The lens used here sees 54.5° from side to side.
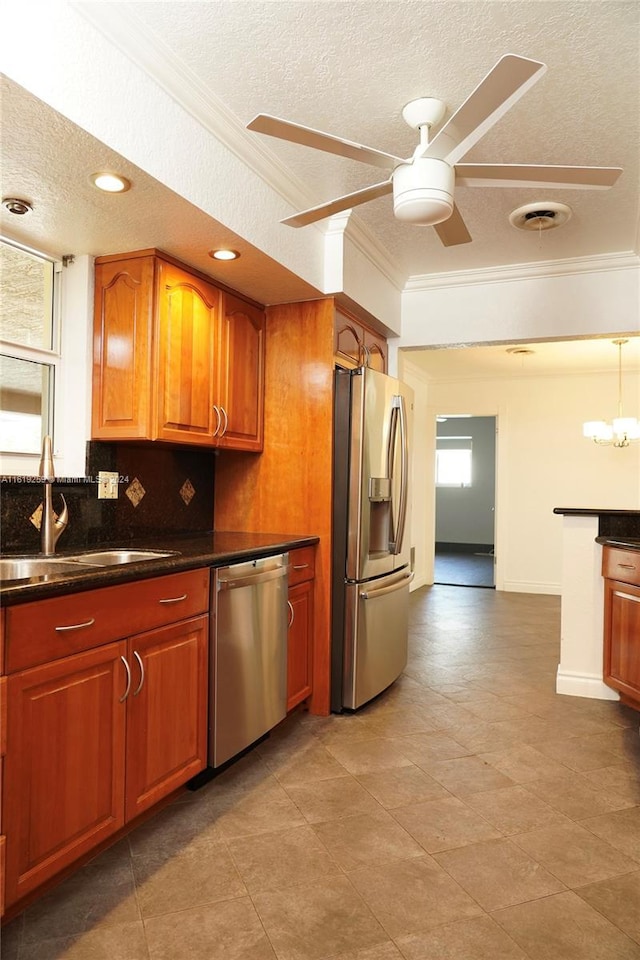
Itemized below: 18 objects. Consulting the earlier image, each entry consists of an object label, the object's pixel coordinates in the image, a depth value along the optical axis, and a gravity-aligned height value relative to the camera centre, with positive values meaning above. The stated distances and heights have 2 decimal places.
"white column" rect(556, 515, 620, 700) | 3.56 -0.70
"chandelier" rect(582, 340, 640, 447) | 5.92 +0.61
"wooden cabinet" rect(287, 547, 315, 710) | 3.01 -0.69
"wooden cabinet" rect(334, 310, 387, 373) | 3.41 +0.86
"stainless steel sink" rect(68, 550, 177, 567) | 2.46 -0.29
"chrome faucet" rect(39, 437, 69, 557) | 2.38 -0.10
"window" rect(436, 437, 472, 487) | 11.12 +0.53
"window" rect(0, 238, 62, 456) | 2.52 +0.57
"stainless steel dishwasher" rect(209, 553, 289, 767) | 2.38 -0.69
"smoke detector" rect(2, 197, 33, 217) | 2.18 +0.99
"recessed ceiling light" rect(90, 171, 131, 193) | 2.01 +0.99
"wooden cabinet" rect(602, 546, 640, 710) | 3.17 -0.68
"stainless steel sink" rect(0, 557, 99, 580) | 2.19 -0.30
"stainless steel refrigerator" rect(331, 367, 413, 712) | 3.20 -0.19
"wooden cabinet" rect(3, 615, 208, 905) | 1.56 -0.76
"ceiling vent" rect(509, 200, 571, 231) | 3.03 +1.39
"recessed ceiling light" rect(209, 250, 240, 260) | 2.67 +1.01
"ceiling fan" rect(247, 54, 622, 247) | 1.59 +0.95
